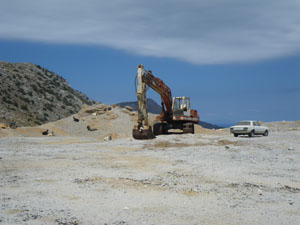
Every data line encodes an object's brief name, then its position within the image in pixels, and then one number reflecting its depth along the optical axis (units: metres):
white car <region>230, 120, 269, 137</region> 30.30
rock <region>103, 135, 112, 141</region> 28.45
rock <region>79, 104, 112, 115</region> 44.36
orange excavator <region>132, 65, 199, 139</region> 29.98
